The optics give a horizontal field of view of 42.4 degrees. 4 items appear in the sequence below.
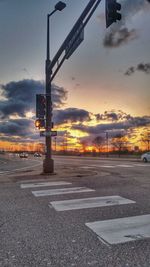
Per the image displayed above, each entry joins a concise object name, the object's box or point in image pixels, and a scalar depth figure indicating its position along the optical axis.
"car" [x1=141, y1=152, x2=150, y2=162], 22.86
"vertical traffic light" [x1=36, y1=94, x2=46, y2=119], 10.32
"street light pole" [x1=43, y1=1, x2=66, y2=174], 10.28
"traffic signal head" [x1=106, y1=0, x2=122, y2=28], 6.32
